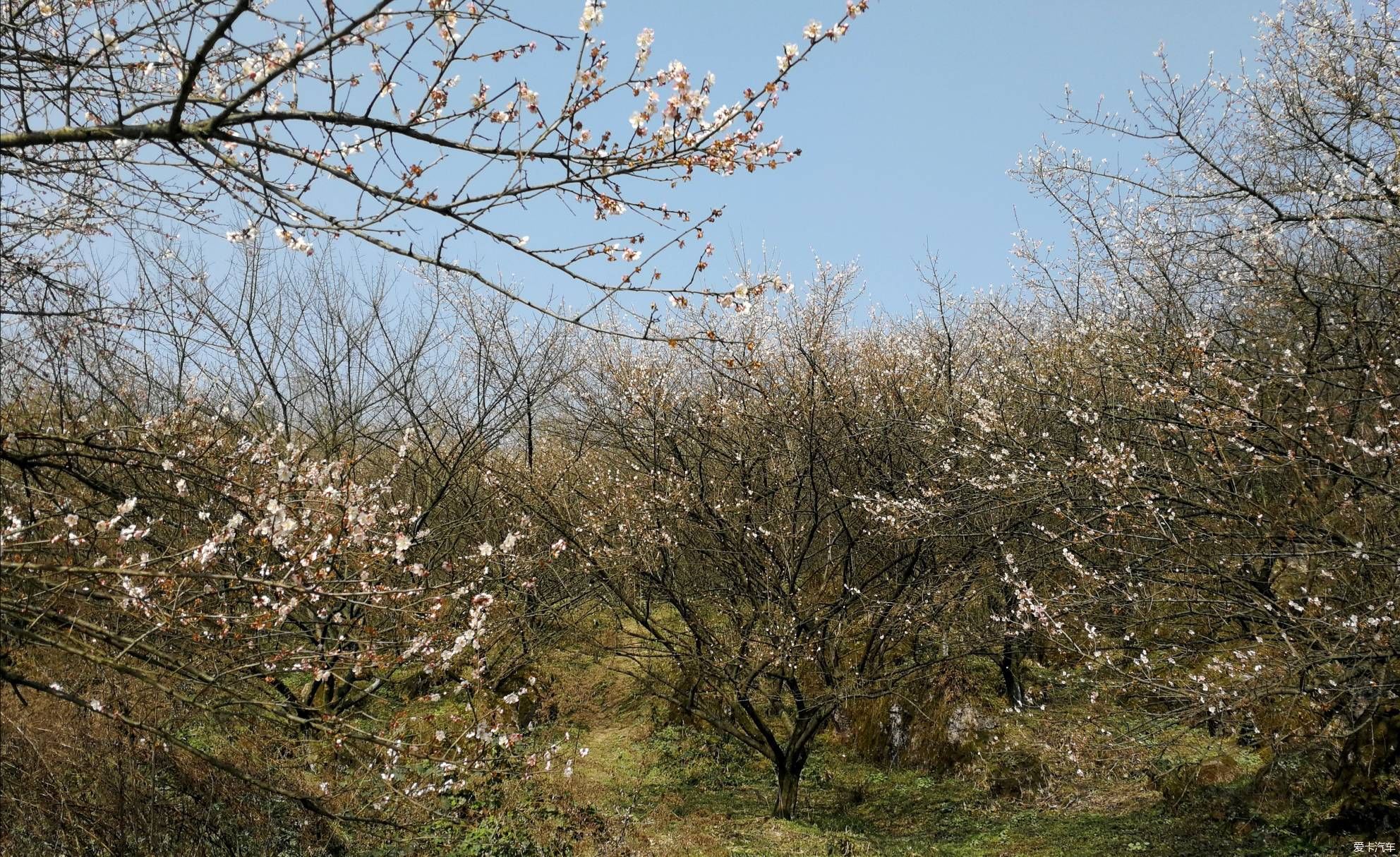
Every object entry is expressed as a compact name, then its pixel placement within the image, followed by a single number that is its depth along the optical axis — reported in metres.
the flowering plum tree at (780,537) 7.94
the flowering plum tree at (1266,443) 5.20
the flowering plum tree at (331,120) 2.79
